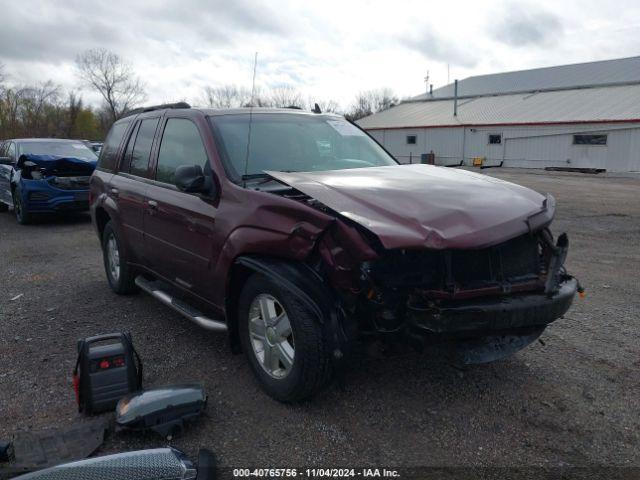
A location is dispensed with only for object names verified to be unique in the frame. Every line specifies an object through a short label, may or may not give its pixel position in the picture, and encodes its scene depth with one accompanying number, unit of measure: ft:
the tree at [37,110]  169.58
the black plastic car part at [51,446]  8.50
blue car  33.76
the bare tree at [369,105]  248.85
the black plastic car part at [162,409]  9.32
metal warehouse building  87.92
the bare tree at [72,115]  178.29
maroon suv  9.21
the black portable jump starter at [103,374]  10.24
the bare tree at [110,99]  208.54
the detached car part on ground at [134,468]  7.38
